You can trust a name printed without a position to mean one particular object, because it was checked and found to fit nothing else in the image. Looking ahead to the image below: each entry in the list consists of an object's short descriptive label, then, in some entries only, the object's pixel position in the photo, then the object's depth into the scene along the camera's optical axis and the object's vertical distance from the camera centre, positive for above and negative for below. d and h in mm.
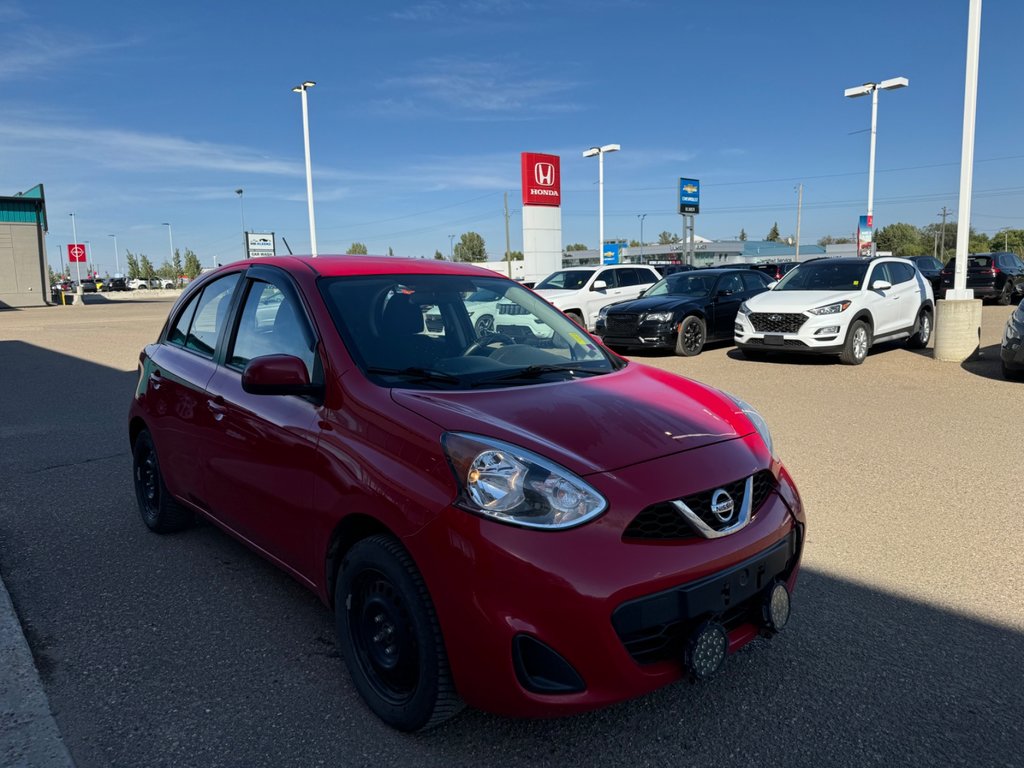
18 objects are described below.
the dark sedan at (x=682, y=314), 13562 -848
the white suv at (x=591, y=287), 17000 -436
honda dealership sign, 30578 +3645
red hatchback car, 2277 -764
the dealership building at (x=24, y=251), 44156 +1673
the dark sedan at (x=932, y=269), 24638 -233
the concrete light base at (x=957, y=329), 11703 -1031
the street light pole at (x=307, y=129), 27491 +5301
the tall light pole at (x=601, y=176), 38531 +4835
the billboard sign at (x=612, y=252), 47812 +1020
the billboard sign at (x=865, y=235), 31488 +1204
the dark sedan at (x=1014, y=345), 9453 -1051
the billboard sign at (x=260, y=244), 35419 +1492
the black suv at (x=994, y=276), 24000 -480
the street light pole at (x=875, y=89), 27047 +6291
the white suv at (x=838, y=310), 11602 -731
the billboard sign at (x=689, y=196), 31734 +2998
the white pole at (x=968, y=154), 11703 +1702
